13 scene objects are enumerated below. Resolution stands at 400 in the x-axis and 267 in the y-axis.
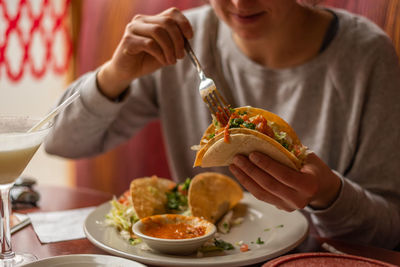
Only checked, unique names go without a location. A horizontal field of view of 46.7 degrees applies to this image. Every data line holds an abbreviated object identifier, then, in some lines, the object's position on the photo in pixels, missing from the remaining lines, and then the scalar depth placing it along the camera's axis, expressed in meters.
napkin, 1.39
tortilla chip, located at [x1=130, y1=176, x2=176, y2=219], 1.48
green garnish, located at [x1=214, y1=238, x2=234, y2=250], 1.30
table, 1.28
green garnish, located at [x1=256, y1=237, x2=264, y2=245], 1.34
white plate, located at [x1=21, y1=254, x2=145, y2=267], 1.03
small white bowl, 1.18
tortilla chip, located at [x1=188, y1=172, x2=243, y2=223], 1.51
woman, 1.63
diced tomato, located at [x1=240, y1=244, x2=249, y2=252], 1.27
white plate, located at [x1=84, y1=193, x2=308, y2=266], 1.16
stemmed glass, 1.09
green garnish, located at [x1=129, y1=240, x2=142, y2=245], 1.31
